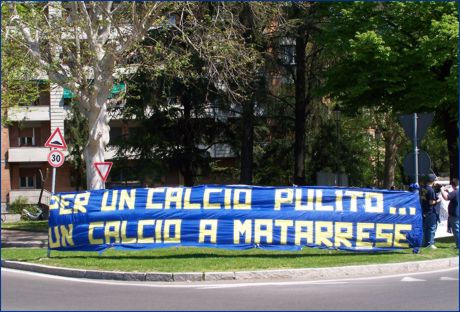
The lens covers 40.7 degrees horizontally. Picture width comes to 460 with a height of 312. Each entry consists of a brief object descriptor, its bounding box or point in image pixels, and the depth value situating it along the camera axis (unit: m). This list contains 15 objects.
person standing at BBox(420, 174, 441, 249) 15.62
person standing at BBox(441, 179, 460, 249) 16.05
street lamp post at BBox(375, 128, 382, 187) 54.98
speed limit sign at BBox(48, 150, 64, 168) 17.41
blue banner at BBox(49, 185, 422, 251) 14.86
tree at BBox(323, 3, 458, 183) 21.84
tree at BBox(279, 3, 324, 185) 31.20
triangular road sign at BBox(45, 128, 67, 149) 17.42
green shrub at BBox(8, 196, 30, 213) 49.40
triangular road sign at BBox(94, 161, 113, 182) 19.20
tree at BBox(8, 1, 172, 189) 19.30
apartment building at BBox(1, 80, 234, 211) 54.25
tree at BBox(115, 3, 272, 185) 26.62
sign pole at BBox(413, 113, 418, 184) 15.66
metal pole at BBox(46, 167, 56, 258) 15.11
